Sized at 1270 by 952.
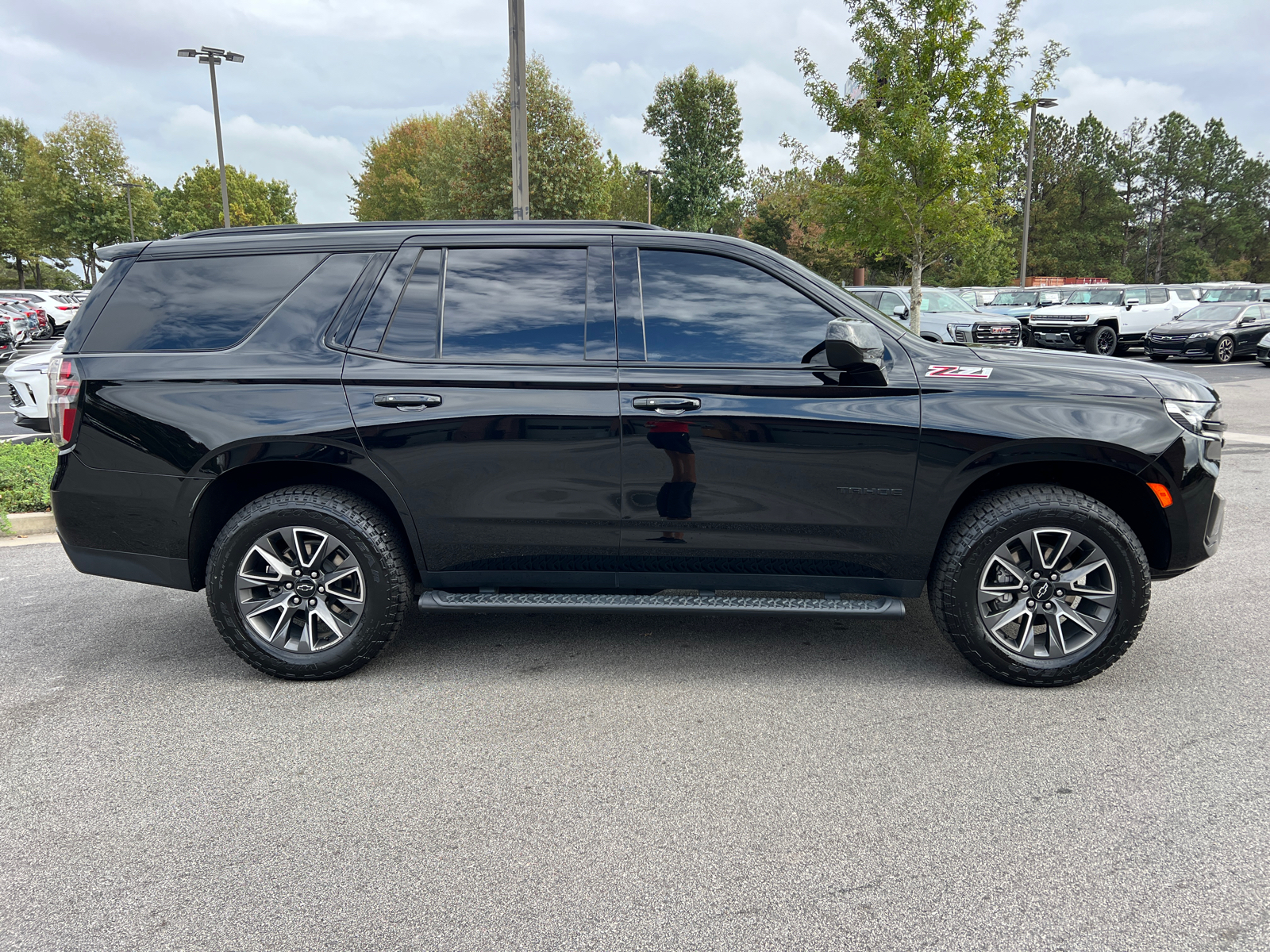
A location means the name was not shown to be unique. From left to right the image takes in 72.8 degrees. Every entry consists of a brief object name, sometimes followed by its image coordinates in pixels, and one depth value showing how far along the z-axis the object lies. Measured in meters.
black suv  3.56
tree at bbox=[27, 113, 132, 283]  47.72
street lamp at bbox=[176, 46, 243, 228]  33.00
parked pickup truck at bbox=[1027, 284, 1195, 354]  21.59
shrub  6.65
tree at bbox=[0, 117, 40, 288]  49.38
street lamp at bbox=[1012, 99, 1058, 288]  30.61
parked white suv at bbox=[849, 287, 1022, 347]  17.05
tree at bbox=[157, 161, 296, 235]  60.25
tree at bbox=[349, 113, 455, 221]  53.75
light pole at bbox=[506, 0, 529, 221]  11.54
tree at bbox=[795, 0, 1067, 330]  16.25
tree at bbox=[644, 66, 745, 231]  62.84
